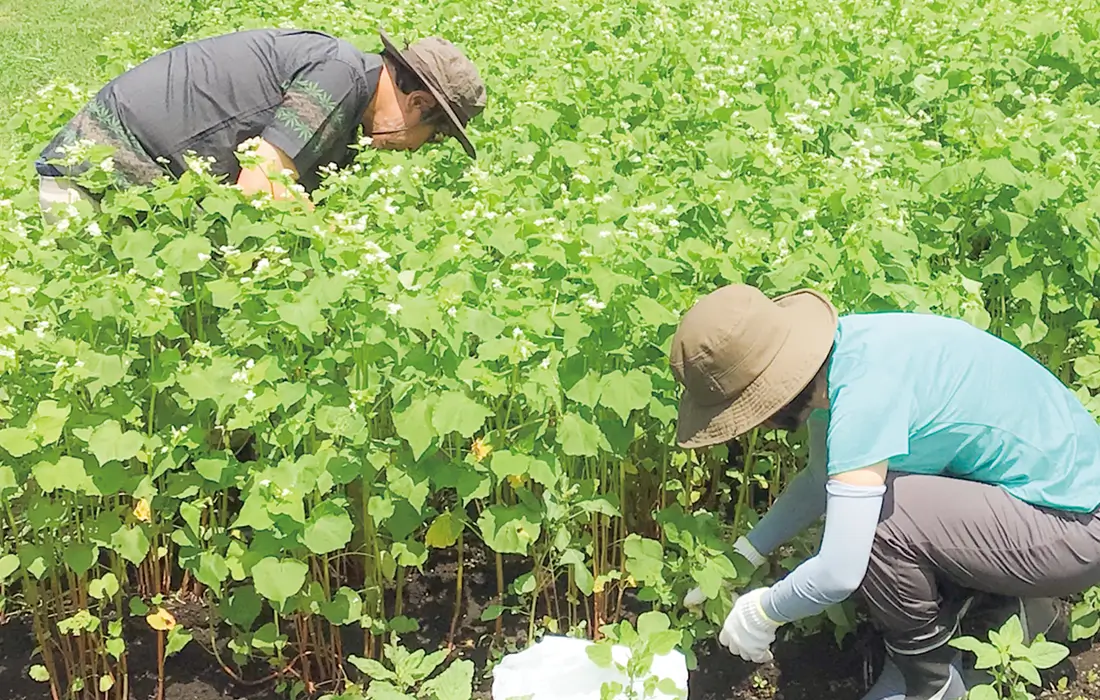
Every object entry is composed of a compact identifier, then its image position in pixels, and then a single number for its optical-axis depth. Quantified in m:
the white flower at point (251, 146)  2.90
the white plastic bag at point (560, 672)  2.24
